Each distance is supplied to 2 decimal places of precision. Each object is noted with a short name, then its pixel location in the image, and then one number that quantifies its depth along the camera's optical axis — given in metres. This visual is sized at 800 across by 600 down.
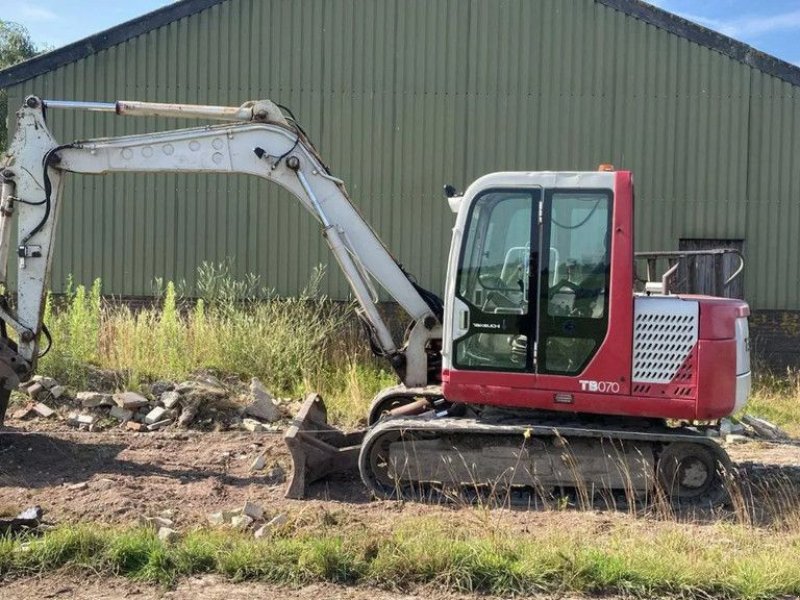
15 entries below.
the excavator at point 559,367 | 6.07
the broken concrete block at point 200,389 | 8.95
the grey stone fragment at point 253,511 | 5.64
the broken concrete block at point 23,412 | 8.57
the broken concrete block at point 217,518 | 5.59
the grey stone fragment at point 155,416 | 8.59
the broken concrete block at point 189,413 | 8.58
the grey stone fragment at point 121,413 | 8.62
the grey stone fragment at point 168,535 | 5.10
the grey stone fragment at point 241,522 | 5.45
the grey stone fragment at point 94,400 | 8.72
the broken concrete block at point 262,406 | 8.95
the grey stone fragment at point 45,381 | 9.07
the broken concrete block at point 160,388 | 9.23
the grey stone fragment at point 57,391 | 8.96
